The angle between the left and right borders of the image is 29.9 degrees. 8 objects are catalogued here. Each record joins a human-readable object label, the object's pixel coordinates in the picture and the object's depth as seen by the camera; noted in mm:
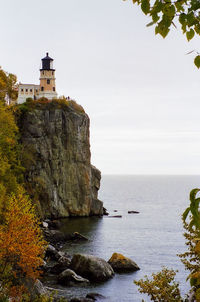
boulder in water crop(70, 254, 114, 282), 39906
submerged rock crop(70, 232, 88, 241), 61606
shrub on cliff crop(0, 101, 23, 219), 48819
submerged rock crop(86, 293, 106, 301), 33981
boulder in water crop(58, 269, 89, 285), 37969
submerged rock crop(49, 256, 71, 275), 41844
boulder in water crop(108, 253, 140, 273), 43906
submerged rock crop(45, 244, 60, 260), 48125
